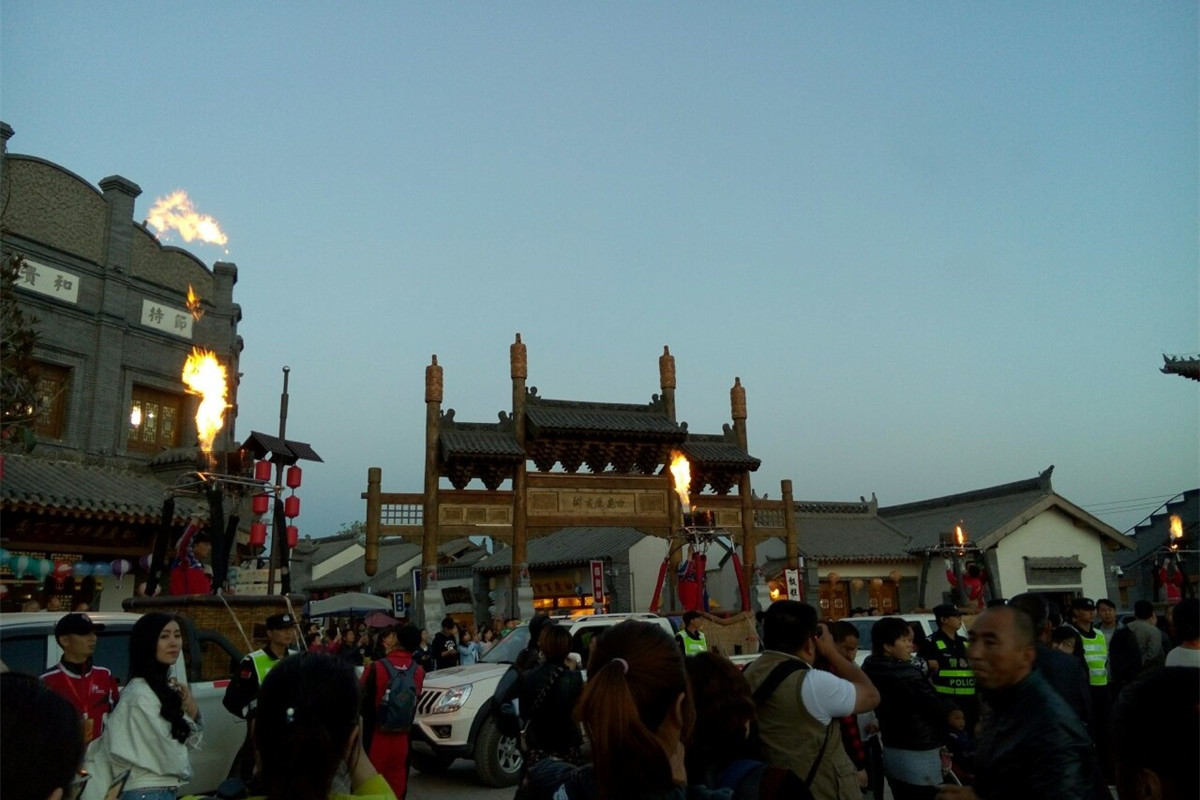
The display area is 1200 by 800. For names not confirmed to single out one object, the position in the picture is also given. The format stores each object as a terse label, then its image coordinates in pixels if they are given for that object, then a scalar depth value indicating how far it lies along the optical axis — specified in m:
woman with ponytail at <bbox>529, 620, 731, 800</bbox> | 2.43
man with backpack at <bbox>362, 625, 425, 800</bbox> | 6.02
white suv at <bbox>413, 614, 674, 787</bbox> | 8.95
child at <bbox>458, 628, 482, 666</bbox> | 15.65
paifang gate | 20.55
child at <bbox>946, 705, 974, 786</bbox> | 5.30
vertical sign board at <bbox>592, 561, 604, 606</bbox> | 19.41
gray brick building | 15.08
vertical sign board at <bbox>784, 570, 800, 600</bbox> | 19.23
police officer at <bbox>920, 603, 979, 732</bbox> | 6.41
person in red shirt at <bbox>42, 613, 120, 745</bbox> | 5.04
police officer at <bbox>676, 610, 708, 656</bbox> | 10.35
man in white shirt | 3.80
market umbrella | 30.31
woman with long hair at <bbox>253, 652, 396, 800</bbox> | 2.20
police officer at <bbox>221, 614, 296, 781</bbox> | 5.84
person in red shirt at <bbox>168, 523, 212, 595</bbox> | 10.51
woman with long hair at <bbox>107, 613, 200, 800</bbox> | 4.02
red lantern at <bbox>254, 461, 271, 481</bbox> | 11.22
